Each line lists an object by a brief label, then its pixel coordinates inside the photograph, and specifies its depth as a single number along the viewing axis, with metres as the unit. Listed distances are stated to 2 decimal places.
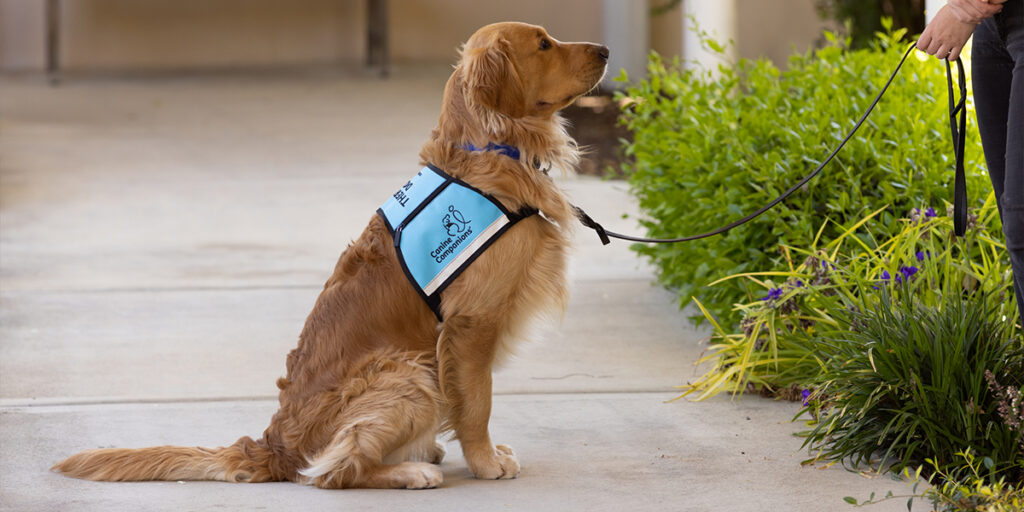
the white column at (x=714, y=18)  9.87
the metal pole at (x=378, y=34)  16.06
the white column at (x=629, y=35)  14.49
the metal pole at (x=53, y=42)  15.44
